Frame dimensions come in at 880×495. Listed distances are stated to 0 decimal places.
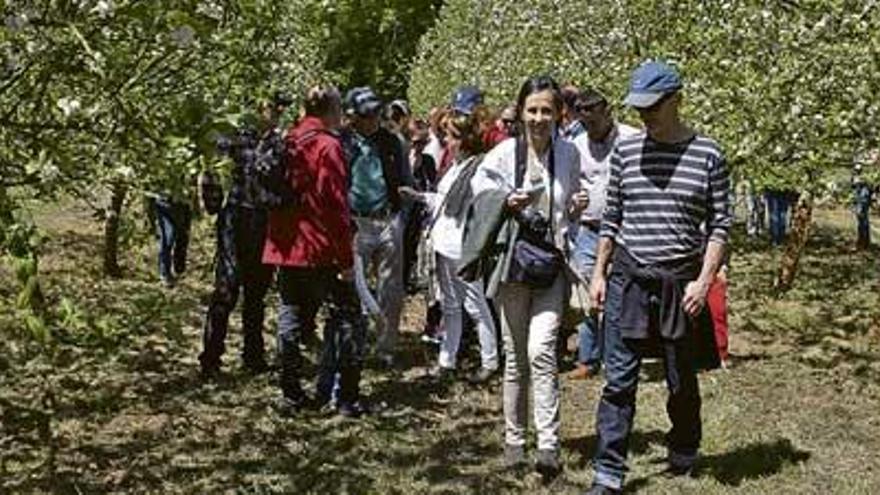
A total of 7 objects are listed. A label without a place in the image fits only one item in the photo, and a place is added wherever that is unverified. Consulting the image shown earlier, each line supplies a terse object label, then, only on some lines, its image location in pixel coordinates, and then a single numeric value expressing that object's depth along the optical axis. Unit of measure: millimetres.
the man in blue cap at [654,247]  5570
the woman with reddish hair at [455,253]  7859
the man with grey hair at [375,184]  8211
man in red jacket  7000
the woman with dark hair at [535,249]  5969
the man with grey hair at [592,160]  7812
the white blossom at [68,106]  4047
